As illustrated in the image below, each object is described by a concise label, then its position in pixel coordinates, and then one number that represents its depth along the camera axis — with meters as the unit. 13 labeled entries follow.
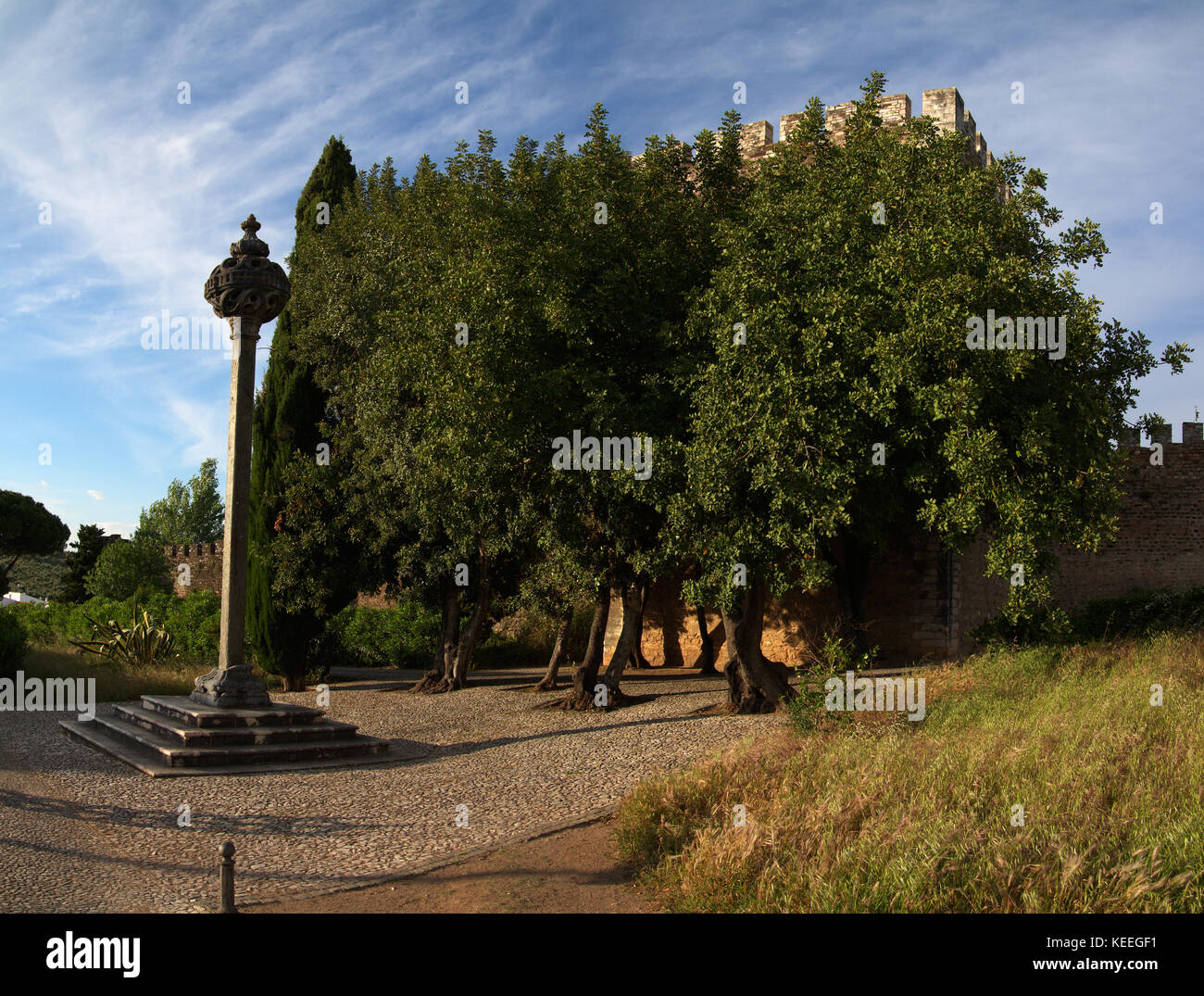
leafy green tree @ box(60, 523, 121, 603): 37.41
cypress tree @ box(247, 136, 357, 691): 16.03
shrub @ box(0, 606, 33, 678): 14.67
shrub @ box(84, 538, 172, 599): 30.98
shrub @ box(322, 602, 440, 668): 21.78
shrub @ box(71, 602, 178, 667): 16.97
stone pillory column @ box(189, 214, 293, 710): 10.49
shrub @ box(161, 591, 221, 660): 19.53
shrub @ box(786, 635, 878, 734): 9.11
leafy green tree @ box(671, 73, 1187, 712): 9.21
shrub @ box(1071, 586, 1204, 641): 14.55
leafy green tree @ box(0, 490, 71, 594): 37.78
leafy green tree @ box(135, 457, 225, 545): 50.75
